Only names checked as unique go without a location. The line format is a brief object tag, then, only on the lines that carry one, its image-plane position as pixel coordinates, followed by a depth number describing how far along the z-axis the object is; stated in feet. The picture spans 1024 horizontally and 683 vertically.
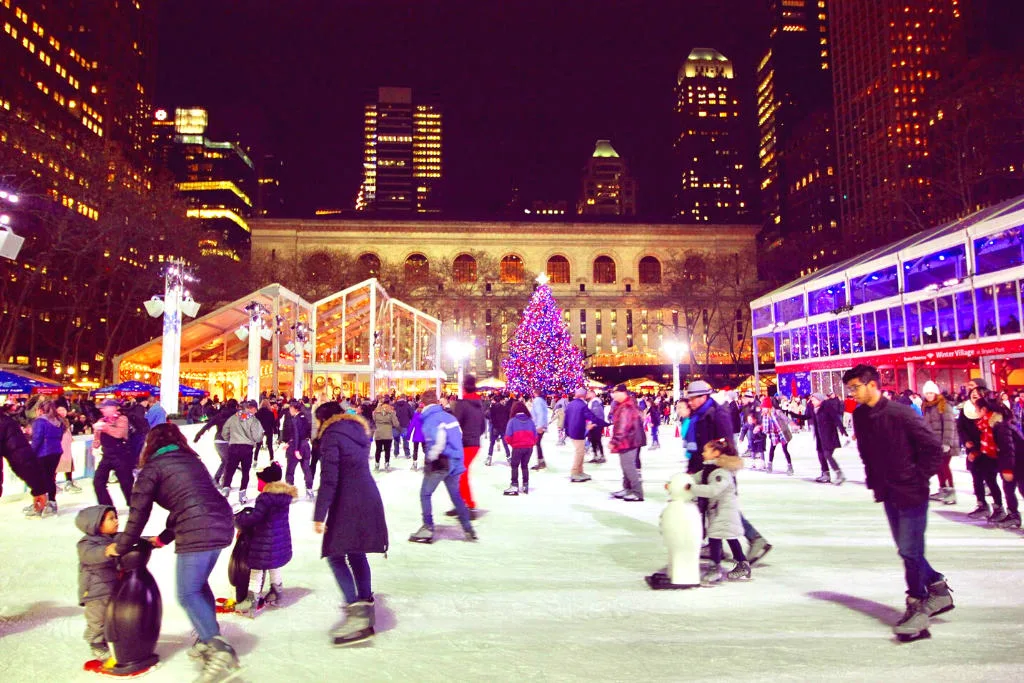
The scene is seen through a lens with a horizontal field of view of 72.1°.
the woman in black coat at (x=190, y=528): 11.51
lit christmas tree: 98.22
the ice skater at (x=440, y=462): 22.22
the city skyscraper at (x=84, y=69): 213.66
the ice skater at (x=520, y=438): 32.58
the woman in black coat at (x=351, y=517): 13.33
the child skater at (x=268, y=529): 14.94
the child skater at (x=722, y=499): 17.15
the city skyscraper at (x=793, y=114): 391.24
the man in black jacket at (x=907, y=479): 13.15
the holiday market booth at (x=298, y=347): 85.35
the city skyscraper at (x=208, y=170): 404.16
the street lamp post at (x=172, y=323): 53.88
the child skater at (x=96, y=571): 12.18
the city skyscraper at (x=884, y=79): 291.17
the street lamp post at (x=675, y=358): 90.79
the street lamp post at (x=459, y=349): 124.40
